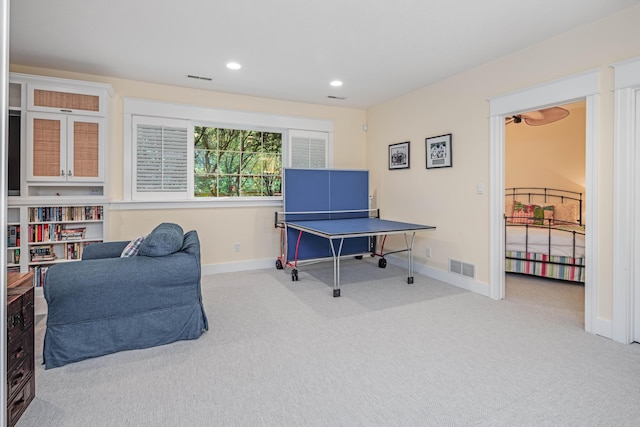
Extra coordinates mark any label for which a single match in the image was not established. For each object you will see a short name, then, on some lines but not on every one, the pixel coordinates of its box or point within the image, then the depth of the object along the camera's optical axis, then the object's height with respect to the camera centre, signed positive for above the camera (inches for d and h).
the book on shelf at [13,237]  131.7 -10.0
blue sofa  88.4 -24.8
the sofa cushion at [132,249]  107.3 -11.8
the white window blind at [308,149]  204.8 +40.1
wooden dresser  65.4 -27.7
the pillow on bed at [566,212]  211.3 +2.6
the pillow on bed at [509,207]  235.3 +6.2
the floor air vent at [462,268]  154.3 -24.8
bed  161.6 -13.0
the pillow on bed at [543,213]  209.7 +1.9
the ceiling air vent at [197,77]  157.9 +64.4
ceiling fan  172.6 +52.2
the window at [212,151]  167.6 +35.2
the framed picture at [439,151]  164.1 +31.9
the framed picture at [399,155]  191.2 +34.5
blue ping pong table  142.3 -6.2
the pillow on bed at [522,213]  217.5 +1.8
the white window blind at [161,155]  167.6 +29.1
